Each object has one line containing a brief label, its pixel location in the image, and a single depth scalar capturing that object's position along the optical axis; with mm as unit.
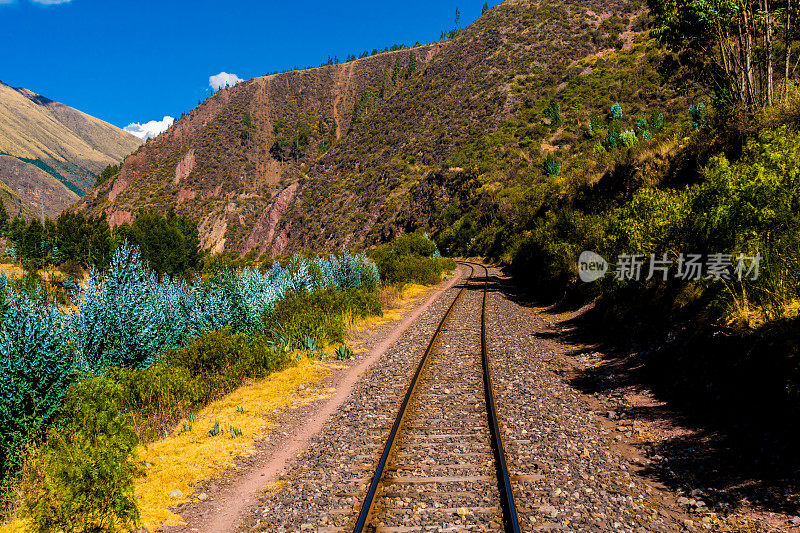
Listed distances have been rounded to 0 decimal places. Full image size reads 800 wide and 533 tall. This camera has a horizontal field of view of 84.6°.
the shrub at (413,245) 33656
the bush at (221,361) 8828
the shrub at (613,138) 37312
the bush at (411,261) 24891
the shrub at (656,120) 43631
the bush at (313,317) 11812
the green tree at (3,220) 91875
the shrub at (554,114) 56719
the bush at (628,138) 30831
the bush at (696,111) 35469
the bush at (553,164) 43750
